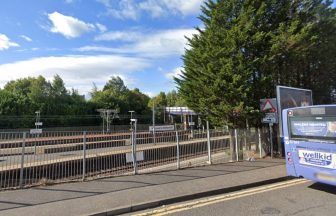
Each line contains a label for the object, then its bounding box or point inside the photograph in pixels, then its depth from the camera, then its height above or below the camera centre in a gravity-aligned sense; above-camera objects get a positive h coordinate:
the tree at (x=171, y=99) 130.88 +11.50
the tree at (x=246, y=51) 17.36 +3.95
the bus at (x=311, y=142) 9.55 -0.41
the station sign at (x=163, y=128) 16.25 +0.07
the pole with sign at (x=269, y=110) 16.97 +0.89
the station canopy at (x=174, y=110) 85.36 +4.82
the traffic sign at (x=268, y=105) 16.94 +1.12
